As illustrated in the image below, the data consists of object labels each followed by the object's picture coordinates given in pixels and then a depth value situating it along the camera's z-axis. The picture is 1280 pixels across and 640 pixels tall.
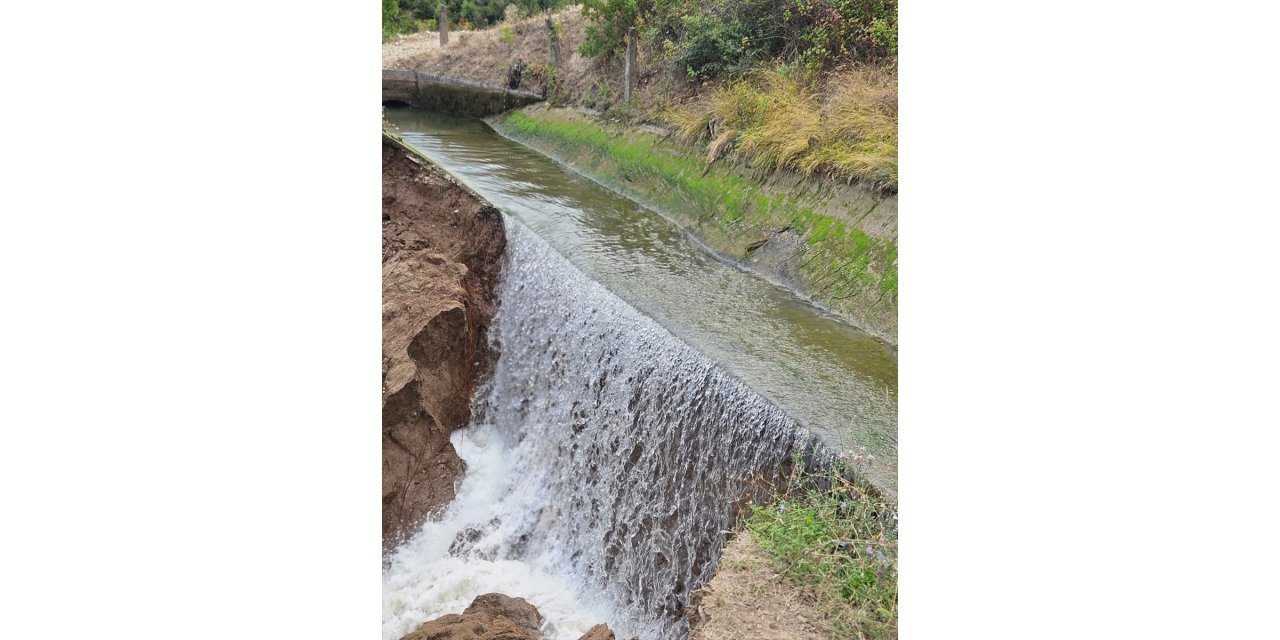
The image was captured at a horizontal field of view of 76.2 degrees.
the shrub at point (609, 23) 15.52
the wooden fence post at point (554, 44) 18.95
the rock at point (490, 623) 4.69
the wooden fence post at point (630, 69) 14.83
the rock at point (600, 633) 4.72
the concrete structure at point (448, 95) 19.38
